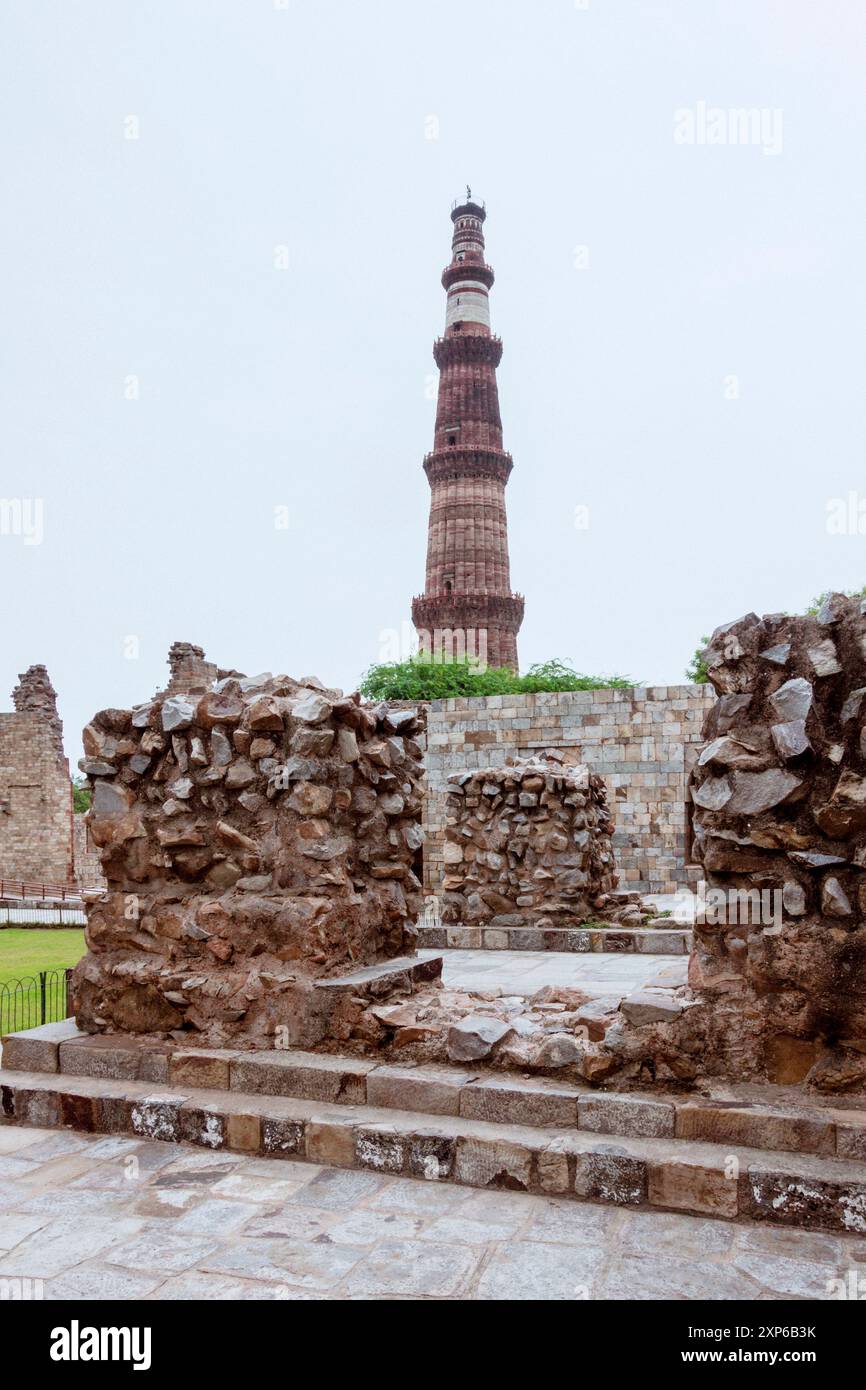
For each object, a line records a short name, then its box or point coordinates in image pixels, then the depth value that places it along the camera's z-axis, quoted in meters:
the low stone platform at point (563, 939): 9.20
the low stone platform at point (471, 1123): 3.15
